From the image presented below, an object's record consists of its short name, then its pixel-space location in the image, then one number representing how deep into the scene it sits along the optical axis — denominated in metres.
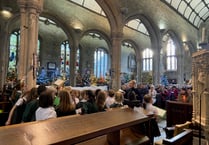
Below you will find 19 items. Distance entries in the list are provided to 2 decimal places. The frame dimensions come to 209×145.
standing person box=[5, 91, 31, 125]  2.65
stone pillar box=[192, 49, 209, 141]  2.37
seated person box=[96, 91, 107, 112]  2.72
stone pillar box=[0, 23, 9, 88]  8.28
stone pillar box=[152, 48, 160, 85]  10.40
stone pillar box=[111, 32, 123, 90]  8.10
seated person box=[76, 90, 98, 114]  2.51
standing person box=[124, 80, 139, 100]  4.98
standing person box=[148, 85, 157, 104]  6.08
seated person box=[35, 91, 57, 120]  2.05
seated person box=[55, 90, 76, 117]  2.24
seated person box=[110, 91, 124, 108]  3.16
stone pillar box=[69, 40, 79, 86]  10.26
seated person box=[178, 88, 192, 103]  4.87
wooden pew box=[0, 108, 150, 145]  0.90
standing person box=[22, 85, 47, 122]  2.32
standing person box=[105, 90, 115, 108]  3.68
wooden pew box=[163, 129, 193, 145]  1.22
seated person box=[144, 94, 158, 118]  3.21
